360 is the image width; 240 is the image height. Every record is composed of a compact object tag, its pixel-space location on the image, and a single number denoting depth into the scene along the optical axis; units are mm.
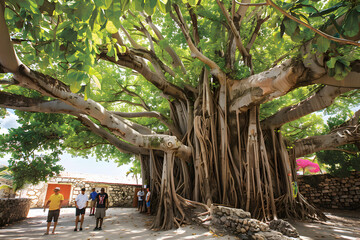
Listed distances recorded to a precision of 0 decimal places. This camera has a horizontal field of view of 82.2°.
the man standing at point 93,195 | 5758
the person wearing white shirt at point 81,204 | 4238
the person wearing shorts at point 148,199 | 6071
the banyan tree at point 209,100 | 3031
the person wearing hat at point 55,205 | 3969
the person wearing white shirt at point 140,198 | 6893
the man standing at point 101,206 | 4227
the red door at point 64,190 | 10305
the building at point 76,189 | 9898
